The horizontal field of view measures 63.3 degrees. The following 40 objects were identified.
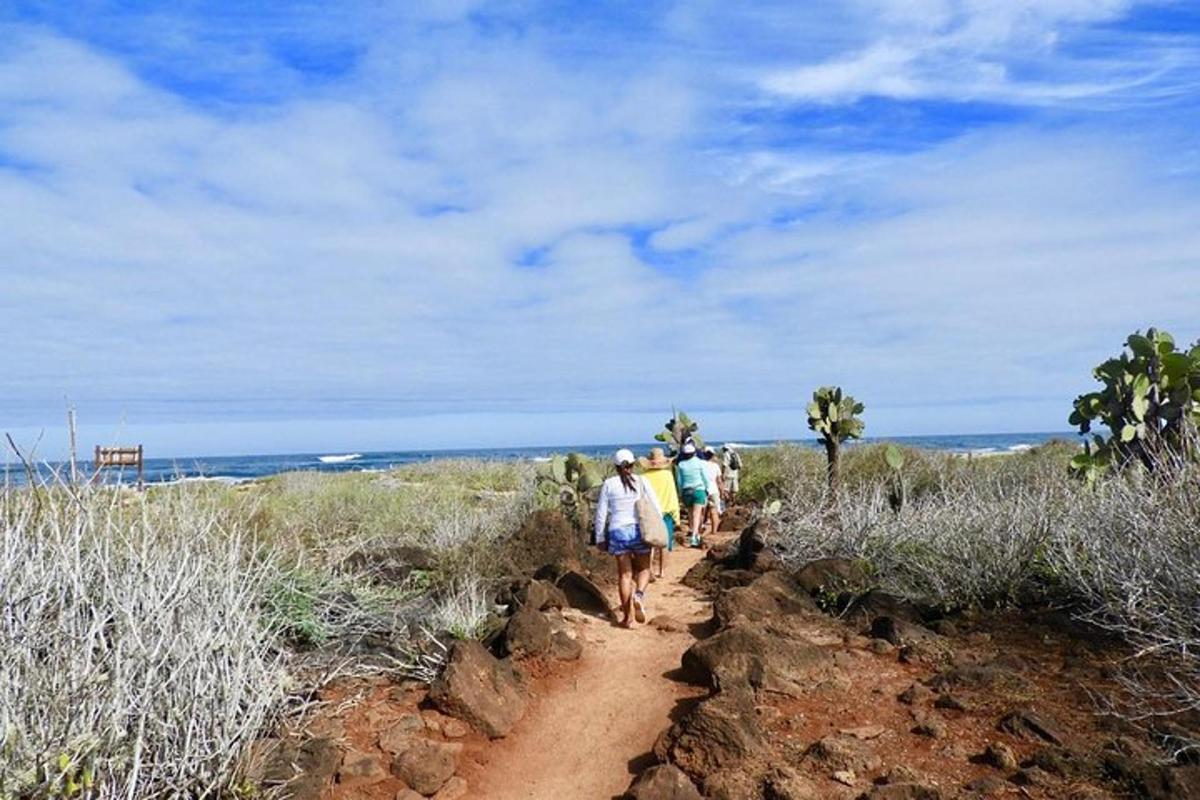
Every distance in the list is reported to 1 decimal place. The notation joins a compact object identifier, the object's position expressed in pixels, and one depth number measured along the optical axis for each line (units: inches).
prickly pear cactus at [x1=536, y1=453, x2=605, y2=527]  524.4
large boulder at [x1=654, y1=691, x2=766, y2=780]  202.8
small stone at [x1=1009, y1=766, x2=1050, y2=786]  179.5
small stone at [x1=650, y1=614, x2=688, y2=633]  319.6
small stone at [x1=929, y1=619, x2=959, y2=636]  270.7
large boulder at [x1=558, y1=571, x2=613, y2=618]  347.9
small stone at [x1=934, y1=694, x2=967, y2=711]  215.2
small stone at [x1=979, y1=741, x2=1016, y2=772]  188.4
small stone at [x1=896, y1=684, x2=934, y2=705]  223.5
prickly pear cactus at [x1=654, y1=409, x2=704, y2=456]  658.8
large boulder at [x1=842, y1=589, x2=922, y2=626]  282.5
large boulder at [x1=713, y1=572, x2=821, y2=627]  291.7
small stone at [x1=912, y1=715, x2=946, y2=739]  205.9
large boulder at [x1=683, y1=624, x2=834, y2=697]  238.2
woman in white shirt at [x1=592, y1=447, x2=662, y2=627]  327.0
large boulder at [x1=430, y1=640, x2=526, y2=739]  236.1
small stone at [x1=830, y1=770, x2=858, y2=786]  190.9
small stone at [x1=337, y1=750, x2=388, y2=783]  207.8
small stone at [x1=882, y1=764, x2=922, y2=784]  185.3
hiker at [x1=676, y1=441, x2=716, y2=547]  488.1
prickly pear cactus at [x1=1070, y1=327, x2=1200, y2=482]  386.9
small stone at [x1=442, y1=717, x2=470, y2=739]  231.8
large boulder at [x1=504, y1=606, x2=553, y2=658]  275.4
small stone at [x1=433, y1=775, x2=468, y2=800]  209.8
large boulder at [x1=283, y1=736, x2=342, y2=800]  194.7
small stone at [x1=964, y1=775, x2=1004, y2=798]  179.5
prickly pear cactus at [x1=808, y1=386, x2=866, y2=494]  575.2
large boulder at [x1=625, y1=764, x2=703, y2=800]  194.1
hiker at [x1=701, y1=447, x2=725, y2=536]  523.2
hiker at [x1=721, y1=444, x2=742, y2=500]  665.0
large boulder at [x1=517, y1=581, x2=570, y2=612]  318.7
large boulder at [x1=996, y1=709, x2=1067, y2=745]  195.6
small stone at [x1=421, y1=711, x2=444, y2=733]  232.2
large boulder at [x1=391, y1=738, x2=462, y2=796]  209.0
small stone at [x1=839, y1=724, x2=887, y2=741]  210.1
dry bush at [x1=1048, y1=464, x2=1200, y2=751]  207.3
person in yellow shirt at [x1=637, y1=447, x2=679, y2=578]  428.8
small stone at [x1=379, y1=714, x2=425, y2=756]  218.8
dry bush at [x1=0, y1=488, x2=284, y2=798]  157.8
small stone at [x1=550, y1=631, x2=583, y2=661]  283.4
